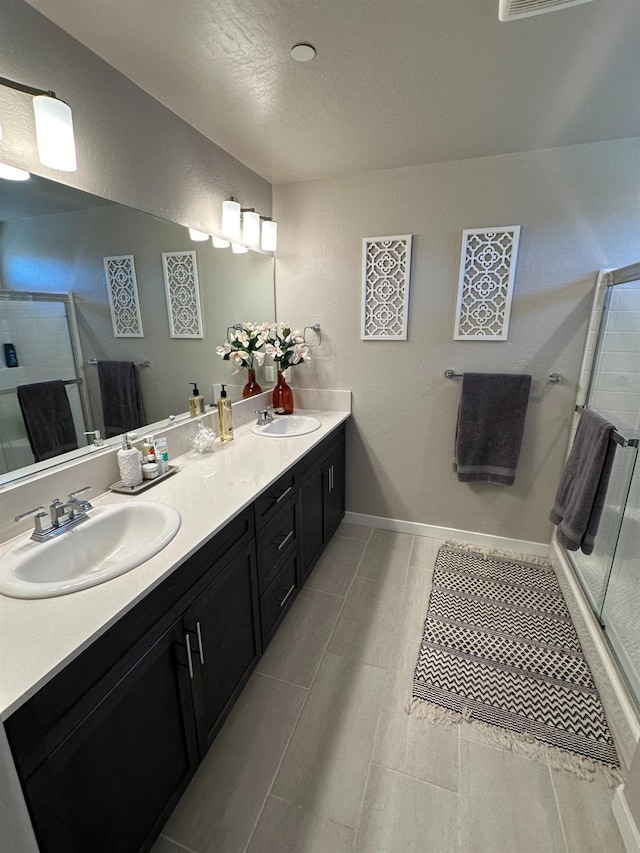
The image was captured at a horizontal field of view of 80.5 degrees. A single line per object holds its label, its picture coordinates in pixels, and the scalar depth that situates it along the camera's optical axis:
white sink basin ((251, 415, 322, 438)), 2.27
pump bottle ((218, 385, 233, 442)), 1.97
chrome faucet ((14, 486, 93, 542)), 1.08
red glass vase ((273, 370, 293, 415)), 2.52
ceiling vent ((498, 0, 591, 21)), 0.97
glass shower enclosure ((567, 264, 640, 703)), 1.59
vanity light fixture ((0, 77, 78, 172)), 1.02
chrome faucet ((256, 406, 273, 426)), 2.32
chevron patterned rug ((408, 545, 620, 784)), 1.38
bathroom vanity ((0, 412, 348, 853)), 0.73
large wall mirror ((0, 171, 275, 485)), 1.12
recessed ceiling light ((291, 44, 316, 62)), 1.23
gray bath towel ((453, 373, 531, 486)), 2.17
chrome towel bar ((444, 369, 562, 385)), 2.12
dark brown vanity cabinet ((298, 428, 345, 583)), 1.96
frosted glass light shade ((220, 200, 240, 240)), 1.96
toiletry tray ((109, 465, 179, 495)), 1.40
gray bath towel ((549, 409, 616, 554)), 1.66
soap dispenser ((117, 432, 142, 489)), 1.41
